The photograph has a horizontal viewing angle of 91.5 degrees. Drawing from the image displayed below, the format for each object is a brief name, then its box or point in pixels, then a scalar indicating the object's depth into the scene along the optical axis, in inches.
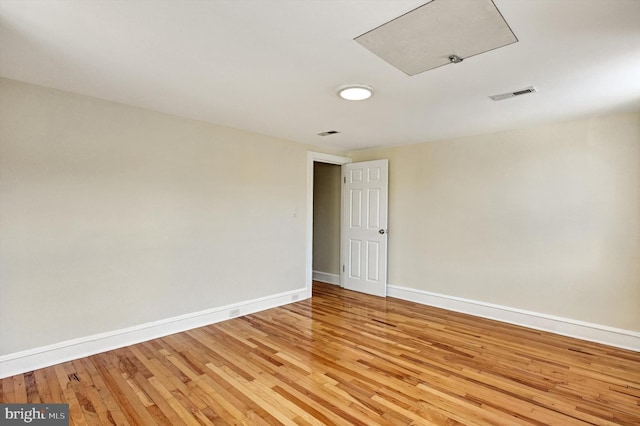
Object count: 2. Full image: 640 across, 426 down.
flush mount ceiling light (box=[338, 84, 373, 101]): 99.1
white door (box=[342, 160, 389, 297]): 194.5
